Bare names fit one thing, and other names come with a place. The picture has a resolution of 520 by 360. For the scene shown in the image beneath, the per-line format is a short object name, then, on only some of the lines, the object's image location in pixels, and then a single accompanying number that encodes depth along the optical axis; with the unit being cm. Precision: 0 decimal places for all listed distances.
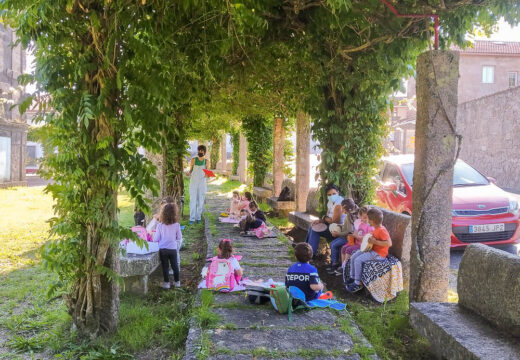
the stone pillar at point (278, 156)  1334
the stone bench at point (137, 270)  512
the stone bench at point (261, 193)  1392
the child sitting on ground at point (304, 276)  439
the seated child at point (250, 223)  840
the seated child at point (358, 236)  570
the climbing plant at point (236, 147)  2393
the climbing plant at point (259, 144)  1576
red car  723
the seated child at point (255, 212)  862
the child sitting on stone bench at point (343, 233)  621
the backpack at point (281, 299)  410
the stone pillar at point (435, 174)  425
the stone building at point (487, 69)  3288
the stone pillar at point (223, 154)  3002
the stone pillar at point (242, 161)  2167
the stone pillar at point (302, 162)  1040
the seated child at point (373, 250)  508
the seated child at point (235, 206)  995
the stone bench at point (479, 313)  296
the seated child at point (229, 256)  505
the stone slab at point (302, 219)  799
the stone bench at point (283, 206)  1140
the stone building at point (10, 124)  1919
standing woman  1021
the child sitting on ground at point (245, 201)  942
